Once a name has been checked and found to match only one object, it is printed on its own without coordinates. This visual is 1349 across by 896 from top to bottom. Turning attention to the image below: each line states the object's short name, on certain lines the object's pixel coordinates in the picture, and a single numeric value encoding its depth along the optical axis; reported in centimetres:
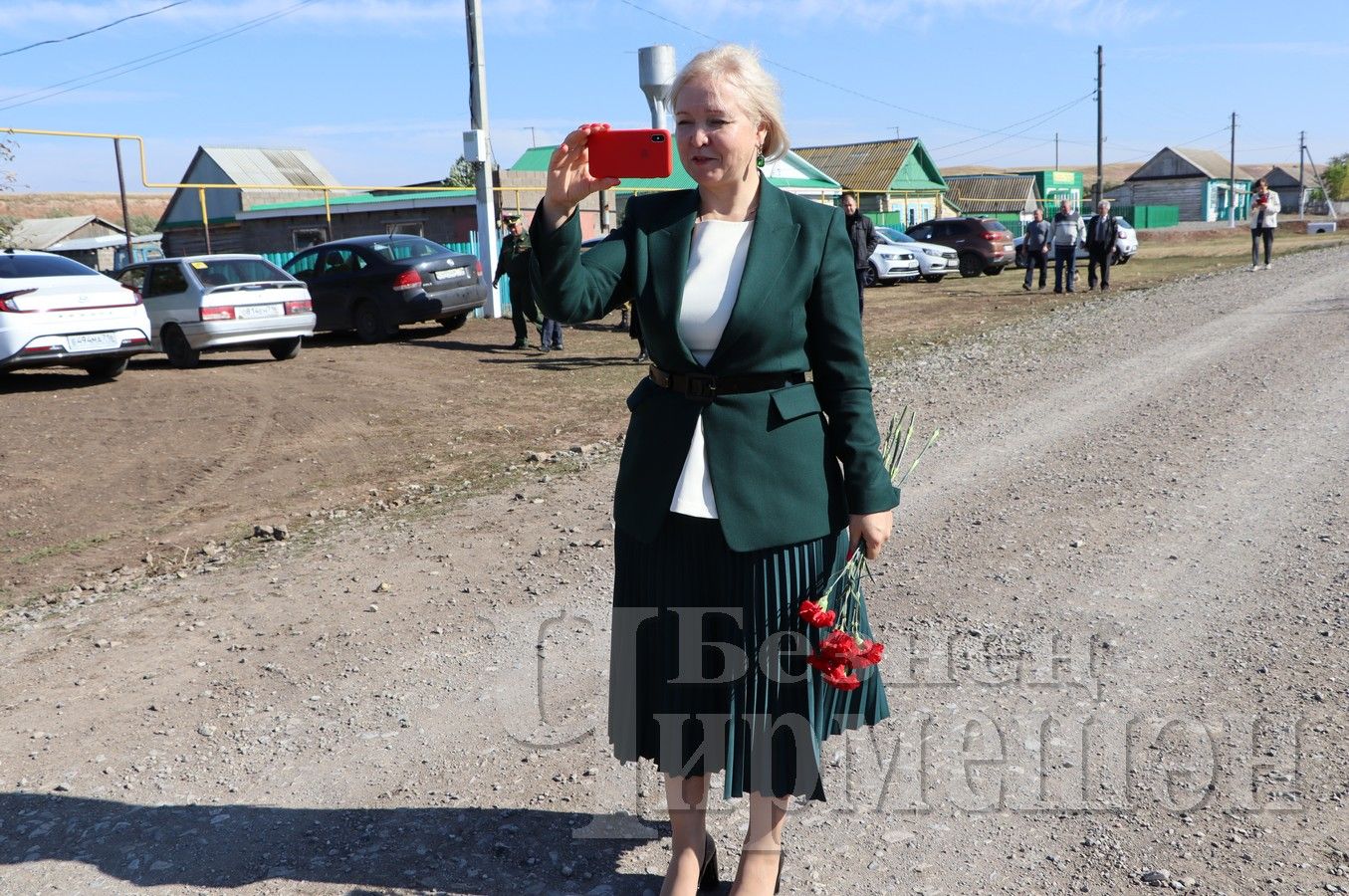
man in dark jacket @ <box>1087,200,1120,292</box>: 2064
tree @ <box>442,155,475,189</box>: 6241
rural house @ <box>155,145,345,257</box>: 3684
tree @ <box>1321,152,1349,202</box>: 12350
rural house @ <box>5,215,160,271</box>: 4778
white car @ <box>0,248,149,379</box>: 1220
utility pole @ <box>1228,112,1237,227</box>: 8437
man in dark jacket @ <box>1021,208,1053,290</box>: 2206
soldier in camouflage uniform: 1445
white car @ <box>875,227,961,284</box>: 2720
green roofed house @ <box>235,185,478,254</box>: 3116
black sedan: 1730
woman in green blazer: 256
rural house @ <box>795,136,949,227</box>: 5656
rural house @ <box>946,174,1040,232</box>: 7331
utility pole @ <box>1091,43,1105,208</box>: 5025
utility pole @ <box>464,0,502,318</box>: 1936
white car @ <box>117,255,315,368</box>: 1469
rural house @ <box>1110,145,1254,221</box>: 9425
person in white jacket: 2311
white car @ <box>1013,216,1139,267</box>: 2949
